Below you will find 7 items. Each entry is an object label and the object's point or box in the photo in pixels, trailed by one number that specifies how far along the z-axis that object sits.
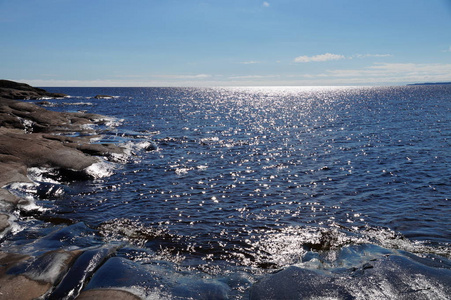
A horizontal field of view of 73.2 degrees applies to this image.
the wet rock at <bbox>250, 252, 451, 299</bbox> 8.27
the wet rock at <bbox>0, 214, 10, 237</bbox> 12.88
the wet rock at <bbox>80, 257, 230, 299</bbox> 8.27
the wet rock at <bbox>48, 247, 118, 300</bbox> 8.17
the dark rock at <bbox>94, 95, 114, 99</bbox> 143.73
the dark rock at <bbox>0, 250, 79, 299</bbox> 8.09
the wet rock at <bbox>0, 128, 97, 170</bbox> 21.28
